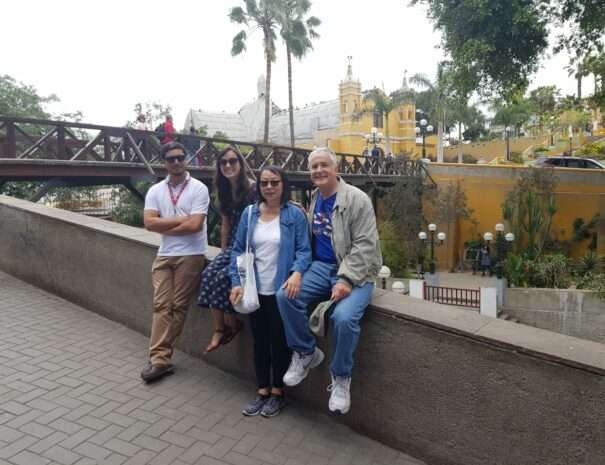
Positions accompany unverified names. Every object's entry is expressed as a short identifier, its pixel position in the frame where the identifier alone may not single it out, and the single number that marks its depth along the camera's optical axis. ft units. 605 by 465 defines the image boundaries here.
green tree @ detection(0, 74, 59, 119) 74.99
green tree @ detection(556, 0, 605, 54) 31.83
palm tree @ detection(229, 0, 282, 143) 82.94
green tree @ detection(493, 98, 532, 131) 123.26
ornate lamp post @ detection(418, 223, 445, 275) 69.96
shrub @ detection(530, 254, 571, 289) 57.51
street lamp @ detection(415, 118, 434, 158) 89.06
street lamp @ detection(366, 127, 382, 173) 80.51
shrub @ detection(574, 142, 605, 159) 99.35
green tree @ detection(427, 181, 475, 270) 77.56
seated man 8.06
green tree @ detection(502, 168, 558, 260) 69.67
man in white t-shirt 10.69
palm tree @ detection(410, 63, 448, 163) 103.60
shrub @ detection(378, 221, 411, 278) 68.28
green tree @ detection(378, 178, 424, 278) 69.46
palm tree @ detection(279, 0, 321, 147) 84.02
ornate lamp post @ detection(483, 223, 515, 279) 68.44
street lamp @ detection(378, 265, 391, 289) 50.28
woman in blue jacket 8.75
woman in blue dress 9.78
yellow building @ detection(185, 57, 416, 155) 143.23
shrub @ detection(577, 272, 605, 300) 49.44
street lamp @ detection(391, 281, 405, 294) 52.20
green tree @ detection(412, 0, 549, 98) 33.09
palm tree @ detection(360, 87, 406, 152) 109.91
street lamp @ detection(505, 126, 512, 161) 132.28
